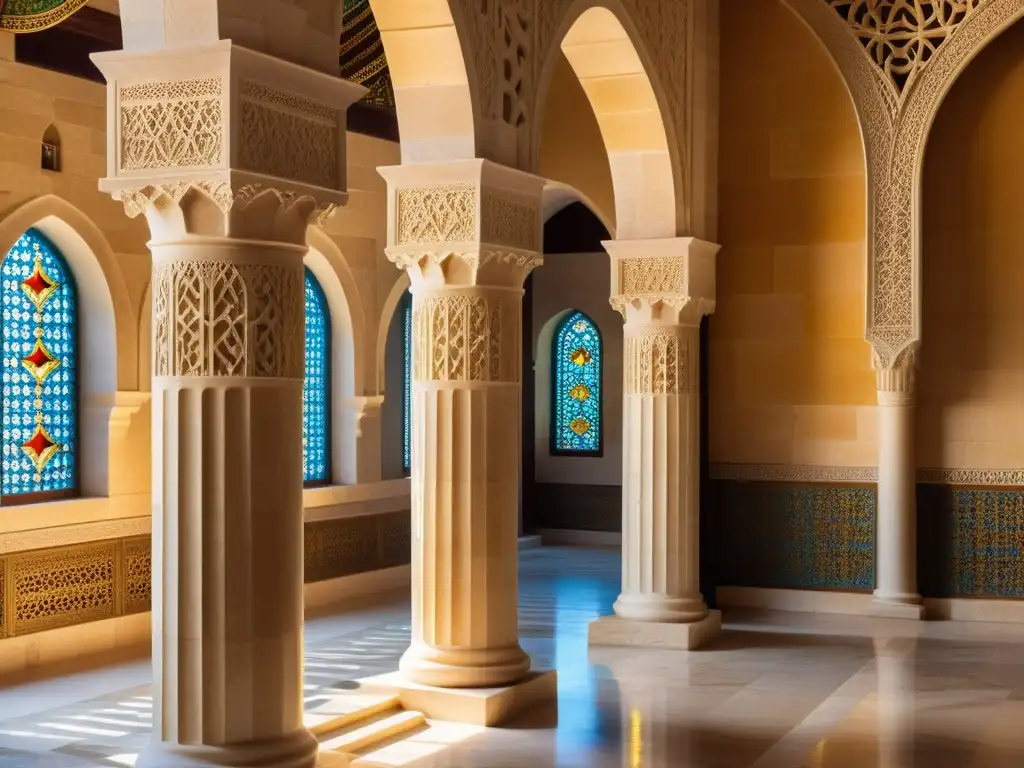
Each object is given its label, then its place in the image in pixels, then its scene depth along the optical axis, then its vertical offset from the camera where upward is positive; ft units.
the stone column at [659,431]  30.09 -0.58
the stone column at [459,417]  21.49 -0.17
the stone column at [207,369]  14.40 +0.43
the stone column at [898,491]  32.24 -2.12
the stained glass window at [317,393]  36.01 +0.39
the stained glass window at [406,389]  39.83 +0.53
